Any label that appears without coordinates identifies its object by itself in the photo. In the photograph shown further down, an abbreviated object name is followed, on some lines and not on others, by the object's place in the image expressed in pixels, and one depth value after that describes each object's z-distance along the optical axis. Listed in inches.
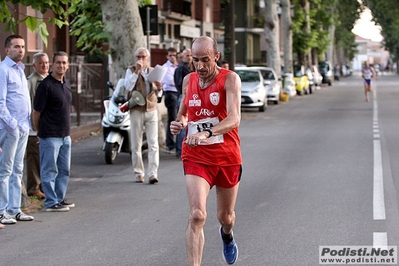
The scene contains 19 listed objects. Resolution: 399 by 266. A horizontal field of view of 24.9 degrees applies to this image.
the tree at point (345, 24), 2839.1
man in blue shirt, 372.5
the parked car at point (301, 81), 1876.2
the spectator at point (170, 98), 665.0
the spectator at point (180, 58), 661.3
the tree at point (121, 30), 681.6
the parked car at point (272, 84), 1445.6
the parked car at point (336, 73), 3425.2
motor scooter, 599.2
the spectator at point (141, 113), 510.9
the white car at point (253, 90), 1222.3
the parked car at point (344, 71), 4362.7
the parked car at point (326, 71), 2706.7
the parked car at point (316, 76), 2307.9
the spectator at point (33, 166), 458.3
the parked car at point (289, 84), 1739.7
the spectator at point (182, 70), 629.0
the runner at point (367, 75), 1513.5
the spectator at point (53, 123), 402.6
